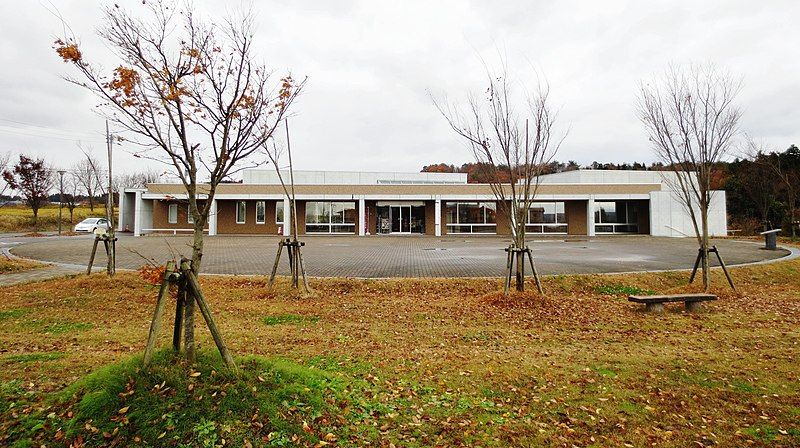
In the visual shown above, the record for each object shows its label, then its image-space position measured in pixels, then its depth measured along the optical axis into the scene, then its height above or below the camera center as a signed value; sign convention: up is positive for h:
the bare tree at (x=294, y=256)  8.79 -0.67
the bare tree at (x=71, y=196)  39.24 +2.96
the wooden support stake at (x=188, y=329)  3.55 -0.89
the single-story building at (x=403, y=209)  31.95 +1.23
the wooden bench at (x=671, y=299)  7.36 -1.34
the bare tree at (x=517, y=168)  8.50 +1.20
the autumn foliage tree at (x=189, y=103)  4.10 +1.35
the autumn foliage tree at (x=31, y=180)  30.50 +3.43
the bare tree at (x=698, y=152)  9.35 +1.64
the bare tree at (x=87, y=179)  47.21 +5.45
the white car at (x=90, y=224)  34.66 +0.13
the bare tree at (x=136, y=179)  67.00 +7.60
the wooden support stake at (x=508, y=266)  8.20 -0.83
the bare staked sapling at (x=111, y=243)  9.75 -0.42
